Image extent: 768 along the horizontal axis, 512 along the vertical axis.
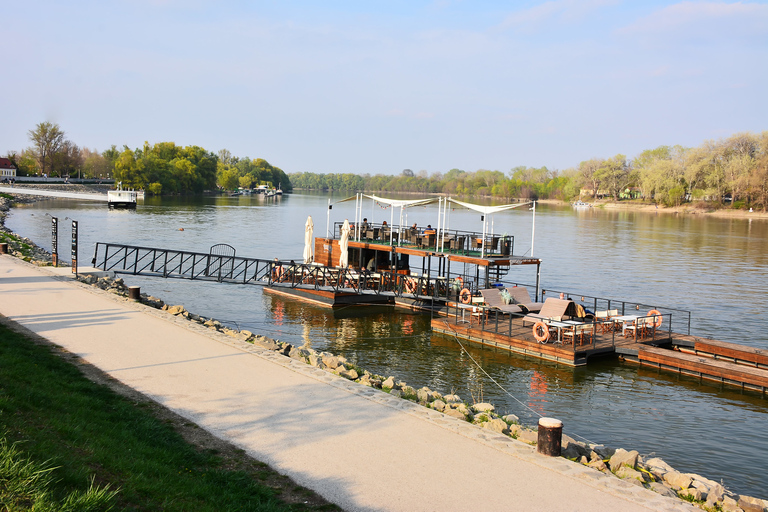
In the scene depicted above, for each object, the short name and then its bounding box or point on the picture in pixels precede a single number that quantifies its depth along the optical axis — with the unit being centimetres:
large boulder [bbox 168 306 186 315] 2152
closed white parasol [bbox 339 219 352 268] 3000
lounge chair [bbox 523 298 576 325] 2192
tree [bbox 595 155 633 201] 17432
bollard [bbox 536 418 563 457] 909
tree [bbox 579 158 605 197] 18288
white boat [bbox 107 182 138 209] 10456
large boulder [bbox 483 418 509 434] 1098
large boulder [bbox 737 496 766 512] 893
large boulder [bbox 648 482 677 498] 883
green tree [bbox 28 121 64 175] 16500
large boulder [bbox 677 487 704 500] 921
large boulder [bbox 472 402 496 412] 1338
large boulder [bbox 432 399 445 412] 1205
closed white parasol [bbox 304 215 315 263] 3165
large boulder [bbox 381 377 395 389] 1361
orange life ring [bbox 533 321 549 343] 2081
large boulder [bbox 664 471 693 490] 964
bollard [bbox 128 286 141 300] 2116
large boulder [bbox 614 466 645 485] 922
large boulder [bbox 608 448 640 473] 991
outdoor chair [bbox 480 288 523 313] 2445
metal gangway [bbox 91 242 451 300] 2845
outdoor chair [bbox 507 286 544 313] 2524
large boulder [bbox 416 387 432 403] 1312
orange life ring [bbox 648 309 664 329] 2243
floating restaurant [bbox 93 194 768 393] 2038
